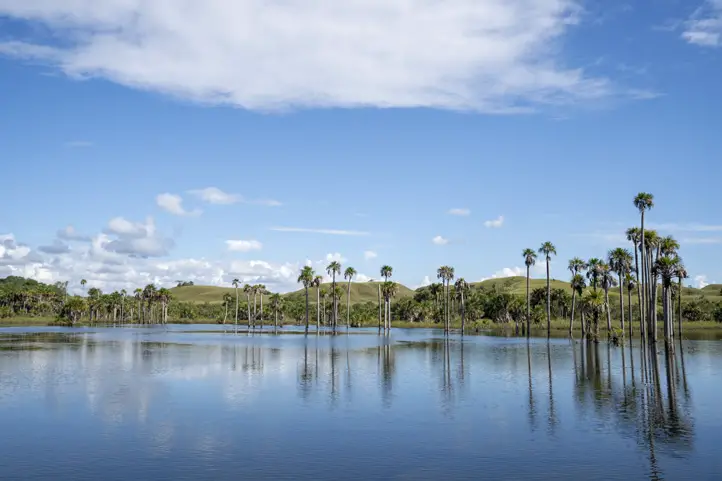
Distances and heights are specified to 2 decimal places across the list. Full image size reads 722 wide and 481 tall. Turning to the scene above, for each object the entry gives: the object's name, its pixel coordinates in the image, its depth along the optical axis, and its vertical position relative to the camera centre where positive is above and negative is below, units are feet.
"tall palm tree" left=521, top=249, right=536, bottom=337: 444.14 +31.51
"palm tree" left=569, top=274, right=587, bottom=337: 390.75 +11.54
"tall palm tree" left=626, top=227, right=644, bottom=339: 358.64 +35.29
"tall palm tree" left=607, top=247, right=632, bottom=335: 370.32 +23.47
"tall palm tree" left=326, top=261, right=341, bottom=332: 563.89 +31.58
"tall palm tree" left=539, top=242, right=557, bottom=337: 426.92 +35.65
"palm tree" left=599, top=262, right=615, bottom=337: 383.45 +15.64
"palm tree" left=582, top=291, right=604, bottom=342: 340.39 -1.65
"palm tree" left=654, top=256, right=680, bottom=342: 310.24 +13.29
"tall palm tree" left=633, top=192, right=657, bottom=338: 329.11 +52.33
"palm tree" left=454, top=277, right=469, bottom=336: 535.60 +15.11
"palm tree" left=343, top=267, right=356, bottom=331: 566.35 +27.92
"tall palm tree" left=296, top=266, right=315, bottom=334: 542.57 +24.39
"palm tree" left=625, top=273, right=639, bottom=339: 359.29 +10.39
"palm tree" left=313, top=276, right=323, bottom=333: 543.39 +20.01
